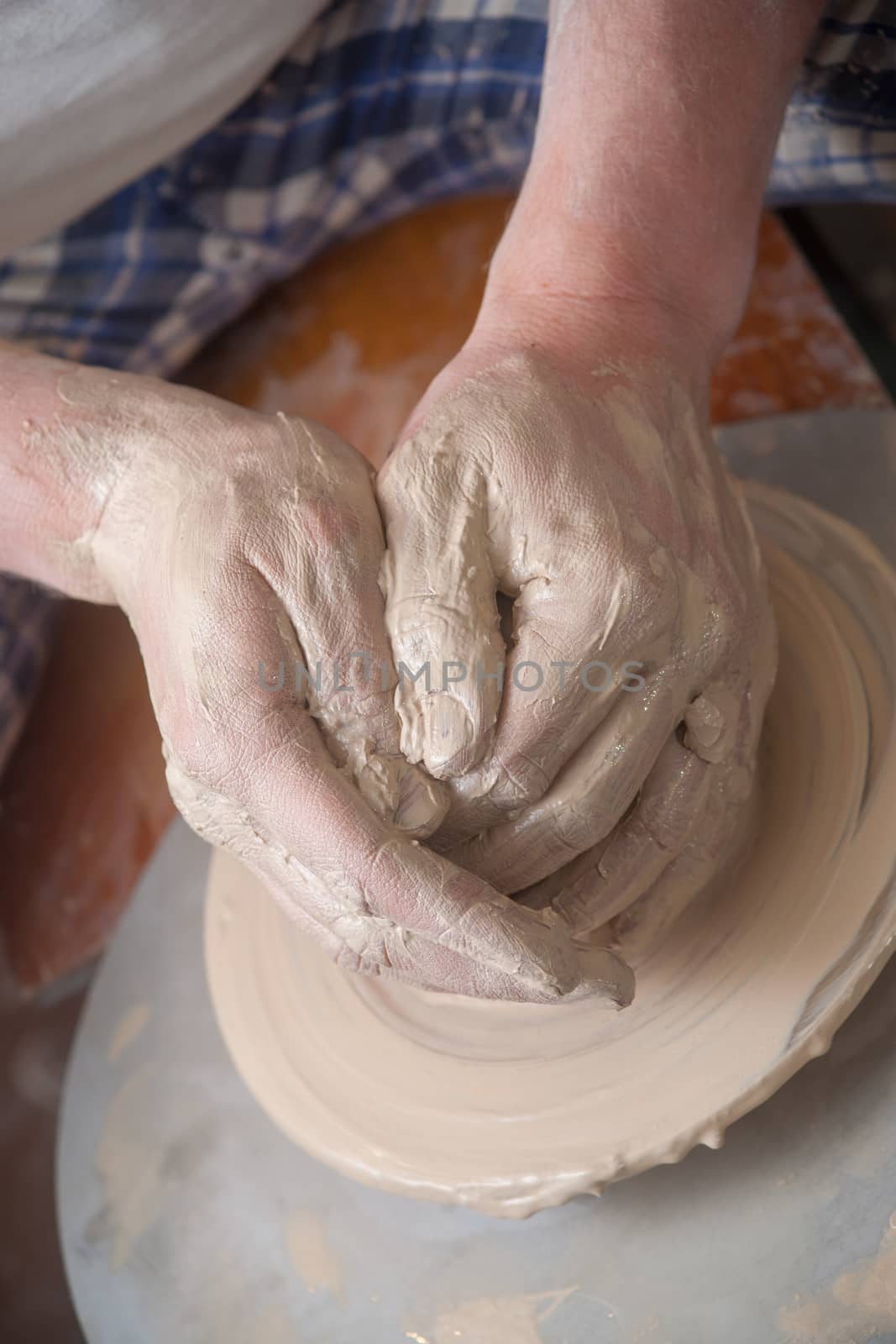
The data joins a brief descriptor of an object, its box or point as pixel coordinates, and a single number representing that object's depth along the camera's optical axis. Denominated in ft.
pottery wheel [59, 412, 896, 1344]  1.86
